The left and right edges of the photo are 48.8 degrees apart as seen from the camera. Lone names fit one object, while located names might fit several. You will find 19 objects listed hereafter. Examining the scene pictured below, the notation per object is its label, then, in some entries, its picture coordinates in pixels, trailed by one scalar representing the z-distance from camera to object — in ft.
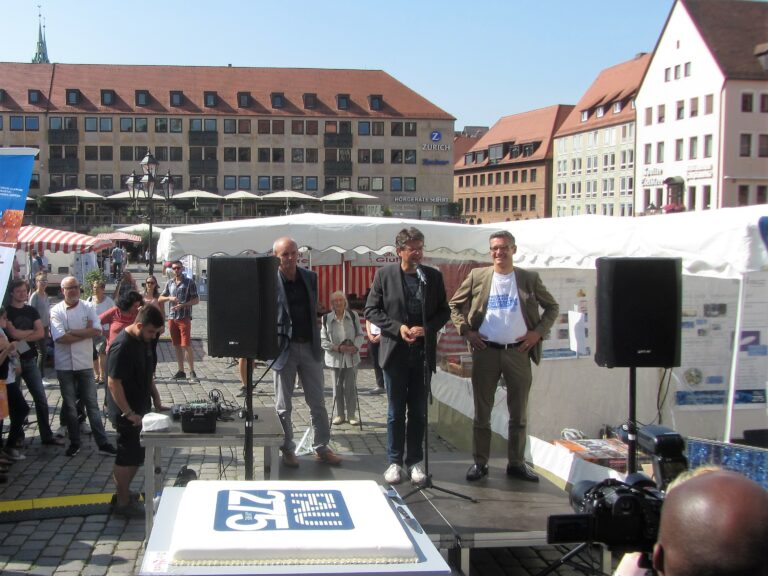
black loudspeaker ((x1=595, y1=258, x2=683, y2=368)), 17.21
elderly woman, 31.89
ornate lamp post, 63.72
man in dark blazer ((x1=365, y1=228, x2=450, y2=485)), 19.44
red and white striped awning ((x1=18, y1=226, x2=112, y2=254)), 67.10
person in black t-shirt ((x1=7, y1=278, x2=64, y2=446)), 26.09
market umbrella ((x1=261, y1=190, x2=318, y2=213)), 149.89
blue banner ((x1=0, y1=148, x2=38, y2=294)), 16.93
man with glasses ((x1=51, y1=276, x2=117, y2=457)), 26.30
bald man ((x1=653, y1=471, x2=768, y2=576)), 4.25
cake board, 6.19
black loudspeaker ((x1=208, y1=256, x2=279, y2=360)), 16.88
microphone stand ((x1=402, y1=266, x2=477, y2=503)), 18.63
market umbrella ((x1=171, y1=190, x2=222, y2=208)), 152.56
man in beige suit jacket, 19.97
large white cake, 6.34
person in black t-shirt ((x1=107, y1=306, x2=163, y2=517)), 19.84
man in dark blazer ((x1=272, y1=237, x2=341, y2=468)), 21.42
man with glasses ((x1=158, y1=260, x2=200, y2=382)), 42.68
